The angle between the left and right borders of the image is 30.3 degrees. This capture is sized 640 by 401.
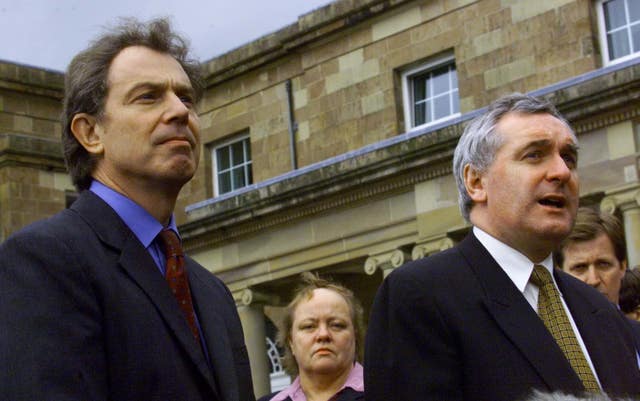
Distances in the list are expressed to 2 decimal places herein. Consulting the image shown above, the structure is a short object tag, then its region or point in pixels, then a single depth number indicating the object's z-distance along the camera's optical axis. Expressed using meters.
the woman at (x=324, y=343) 6.27
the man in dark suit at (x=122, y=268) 3.26
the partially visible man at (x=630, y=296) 6.72
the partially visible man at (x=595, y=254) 6.13
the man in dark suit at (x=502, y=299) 3.87
